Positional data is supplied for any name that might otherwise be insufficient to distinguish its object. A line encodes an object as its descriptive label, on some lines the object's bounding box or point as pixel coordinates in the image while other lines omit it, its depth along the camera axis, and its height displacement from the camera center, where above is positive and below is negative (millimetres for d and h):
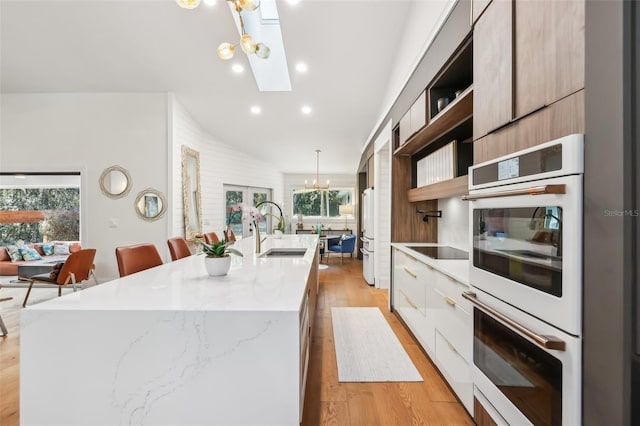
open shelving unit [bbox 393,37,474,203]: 2127 +779
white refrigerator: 5211 -478
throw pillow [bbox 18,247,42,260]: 5566 -779
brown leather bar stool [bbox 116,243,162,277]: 2225 -367
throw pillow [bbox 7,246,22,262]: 5512 -773
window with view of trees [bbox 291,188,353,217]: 9789 +402
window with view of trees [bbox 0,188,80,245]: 6180 +35
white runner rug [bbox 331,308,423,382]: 2297 -1247
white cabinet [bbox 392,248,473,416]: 1805 -787
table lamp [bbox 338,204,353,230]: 8047 +140
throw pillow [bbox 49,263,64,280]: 3893 -781
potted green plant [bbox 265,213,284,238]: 3840 -225
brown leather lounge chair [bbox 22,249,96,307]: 3850 -791
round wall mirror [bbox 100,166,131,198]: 4793 +503
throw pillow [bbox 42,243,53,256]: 5980 -738
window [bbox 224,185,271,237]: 7152 +404
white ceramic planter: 1787 -311
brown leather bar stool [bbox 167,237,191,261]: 3125 -388
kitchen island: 1177 -609
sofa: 5285 -893
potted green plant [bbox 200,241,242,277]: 1788 -275
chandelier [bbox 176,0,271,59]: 2006 +1323
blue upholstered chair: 7336 -779
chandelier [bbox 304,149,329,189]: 7314 +774
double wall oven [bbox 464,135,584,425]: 977 -271
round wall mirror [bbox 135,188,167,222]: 4777 +132
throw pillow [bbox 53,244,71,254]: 6082 -745
